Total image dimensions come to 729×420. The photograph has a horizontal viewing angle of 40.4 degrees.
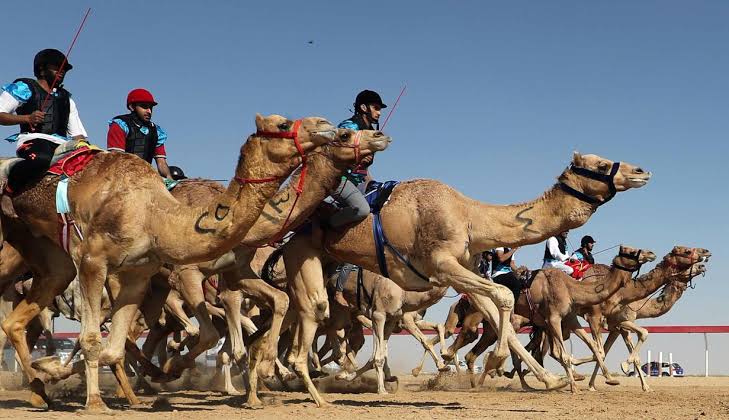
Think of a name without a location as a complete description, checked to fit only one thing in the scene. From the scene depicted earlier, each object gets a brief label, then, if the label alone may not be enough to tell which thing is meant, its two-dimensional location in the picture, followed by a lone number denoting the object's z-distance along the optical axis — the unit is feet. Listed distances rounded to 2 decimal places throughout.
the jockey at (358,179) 36.68
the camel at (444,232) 36.06
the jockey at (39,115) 30.89
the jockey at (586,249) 70.33
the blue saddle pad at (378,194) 37.78
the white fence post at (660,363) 84.17
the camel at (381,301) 48.85
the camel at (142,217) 28.09
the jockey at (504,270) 55.16
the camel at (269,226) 33.14
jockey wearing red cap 35.65
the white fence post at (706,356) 83.46
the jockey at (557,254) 63.16
